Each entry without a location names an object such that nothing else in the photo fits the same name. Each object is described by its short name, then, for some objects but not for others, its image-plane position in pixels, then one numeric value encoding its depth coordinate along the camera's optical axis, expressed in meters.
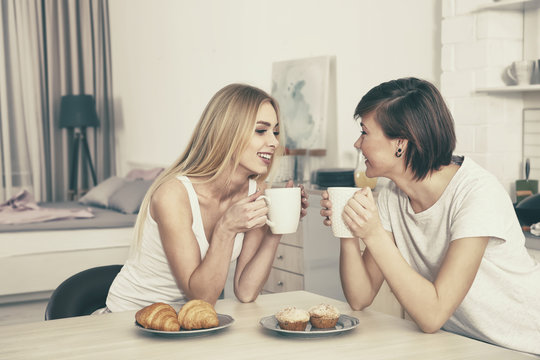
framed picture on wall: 3.59
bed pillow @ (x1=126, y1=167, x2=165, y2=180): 4.91
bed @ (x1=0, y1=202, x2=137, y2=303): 3.73
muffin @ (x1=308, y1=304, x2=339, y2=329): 1.18
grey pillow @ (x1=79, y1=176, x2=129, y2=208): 4.87
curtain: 6.15
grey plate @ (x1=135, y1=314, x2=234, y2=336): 1.14
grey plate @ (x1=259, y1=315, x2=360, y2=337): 1.15
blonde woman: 1.57
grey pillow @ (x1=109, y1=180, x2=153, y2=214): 4.41
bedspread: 4.01
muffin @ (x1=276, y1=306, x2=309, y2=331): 1.16
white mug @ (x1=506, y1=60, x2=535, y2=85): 2.47
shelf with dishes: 2.42
